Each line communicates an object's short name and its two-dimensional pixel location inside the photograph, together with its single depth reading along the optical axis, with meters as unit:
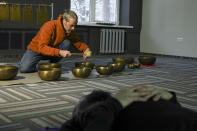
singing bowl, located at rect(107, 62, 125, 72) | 4.02
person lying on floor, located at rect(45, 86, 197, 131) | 1.00
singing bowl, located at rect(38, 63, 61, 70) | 3.69
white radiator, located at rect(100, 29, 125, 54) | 7.09
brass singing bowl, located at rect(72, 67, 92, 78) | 3.55
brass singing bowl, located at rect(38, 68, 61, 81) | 3.31
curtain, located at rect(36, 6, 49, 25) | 5.54
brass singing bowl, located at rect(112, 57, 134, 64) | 4.53
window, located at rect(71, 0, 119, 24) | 7.01
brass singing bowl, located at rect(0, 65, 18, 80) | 3.25
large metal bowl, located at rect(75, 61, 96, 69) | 4.02
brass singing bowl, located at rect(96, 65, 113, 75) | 3.77
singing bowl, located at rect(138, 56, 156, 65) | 4.91
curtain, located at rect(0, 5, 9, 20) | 4.98
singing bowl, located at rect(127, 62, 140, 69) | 4.49
